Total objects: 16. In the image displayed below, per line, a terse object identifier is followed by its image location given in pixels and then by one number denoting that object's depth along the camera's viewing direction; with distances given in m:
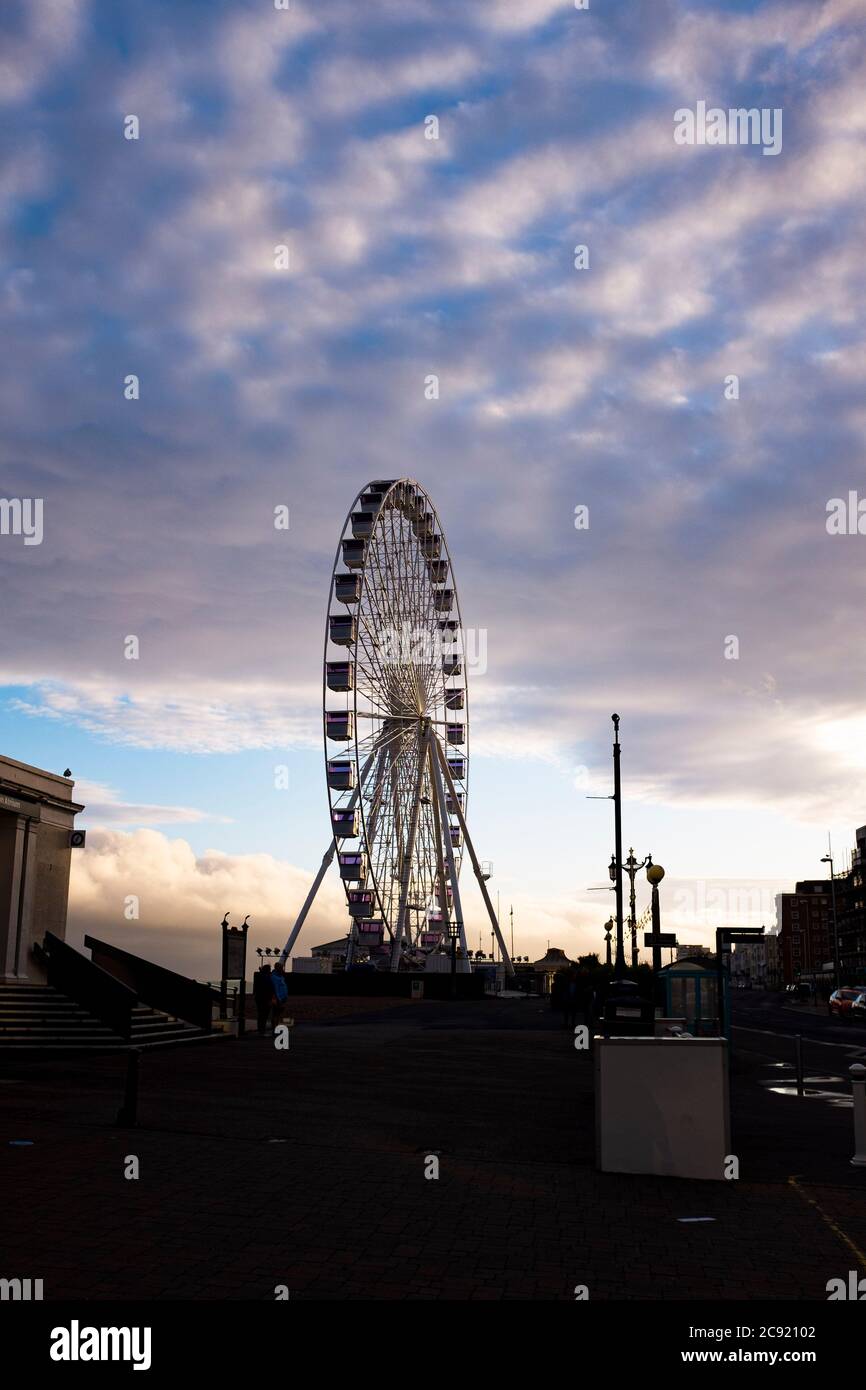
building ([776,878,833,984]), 190.25
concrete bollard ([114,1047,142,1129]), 12.83
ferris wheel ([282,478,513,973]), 53.47
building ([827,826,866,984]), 145.88
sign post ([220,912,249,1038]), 28.53
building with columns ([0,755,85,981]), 27.34
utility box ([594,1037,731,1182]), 11.04
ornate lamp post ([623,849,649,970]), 37.02
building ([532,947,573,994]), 93.00
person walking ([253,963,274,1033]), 29.67
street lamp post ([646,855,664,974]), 22.36
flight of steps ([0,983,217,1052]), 23.20
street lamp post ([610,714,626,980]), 28.98
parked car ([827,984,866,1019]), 53.94
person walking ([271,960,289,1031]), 30.74
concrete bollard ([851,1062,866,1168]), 12.04
